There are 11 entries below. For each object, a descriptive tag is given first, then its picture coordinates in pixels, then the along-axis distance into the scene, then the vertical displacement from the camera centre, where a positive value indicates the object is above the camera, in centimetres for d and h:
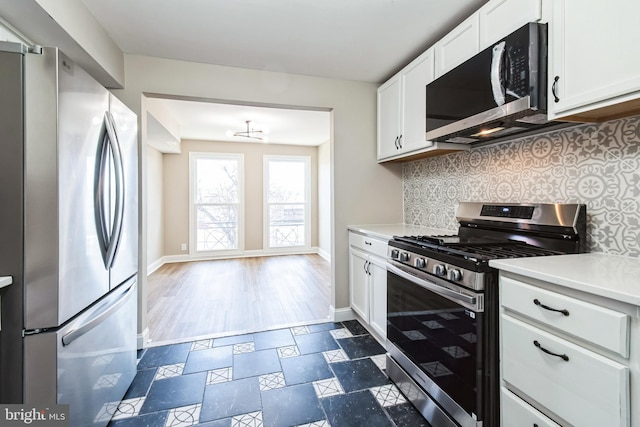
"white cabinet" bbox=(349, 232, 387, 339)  225 -61
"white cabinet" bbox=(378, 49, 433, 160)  218 +87
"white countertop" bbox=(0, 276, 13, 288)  104 -26
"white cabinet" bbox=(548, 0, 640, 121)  104 +60
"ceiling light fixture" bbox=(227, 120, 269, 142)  470 +137
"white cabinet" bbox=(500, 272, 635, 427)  86 -51
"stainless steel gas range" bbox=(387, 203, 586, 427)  128 -48
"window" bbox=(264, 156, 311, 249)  634 +21
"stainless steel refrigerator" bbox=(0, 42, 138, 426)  110 -9
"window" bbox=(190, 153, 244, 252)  594 +17
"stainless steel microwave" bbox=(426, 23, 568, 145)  132 +63
